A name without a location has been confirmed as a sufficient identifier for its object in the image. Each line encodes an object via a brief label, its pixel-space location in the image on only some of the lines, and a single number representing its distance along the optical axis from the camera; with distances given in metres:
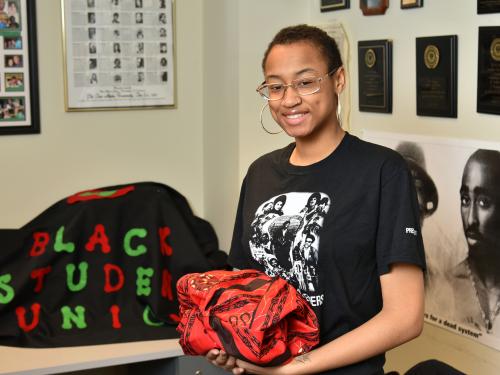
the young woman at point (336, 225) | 1.51
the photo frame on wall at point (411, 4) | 2.37
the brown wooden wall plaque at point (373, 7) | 2.53
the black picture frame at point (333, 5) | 2.74
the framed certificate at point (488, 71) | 2.07
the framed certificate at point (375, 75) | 2.53
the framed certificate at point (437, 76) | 2.25
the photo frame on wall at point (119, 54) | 3.07
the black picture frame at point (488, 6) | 2.06
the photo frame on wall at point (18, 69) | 2.95
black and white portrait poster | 2.14
